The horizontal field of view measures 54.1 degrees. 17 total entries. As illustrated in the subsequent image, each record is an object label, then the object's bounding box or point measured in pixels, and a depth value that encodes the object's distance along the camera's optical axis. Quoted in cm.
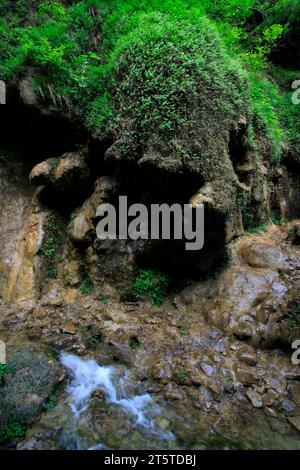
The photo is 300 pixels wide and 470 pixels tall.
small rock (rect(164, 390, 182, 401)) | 434
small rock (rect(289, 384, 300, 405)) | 434
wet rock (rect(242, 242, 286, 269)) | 651
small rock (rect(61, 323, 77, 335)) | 552
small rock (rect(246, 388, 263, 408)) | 425
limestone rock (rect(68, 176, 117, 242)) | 662
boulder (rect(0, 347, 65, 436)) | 390
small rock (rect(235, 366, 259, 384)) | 458
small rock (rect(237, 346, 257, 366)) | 491
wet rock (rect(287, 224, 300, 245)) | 746
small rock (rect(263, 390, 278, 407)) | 426
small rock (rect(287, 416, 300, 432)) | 392
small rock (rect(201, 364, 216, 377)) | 470
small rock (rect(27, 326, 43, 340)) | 533
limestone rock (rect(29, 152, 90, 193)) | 687
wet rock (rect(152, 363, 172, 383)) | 464
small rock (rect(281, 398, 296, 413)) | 419
